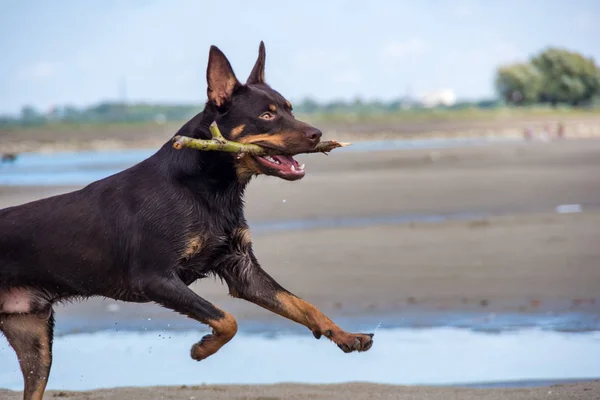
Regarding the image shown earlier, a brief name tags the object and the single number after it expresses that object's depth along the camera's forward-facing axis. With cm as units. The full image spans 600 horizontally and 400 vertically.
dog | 624
